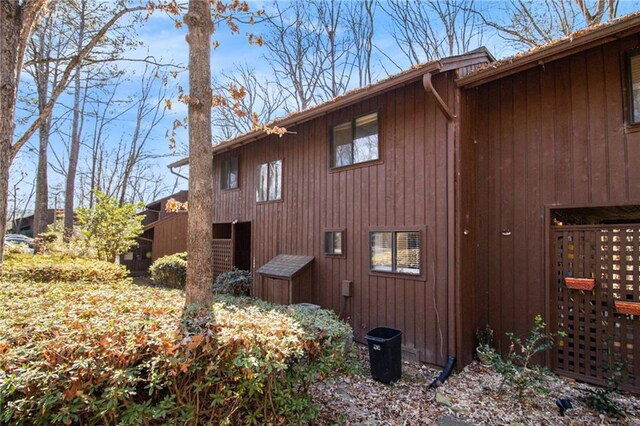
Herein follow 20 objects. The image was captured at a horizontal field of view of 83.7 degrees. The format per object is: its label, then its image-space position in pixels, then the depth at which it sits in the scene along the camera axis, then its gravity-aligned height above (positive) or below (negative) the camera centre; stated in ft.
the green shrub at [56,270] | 18.94 -2.41
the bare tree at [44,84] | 41.78 +17.98
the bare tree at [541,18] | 32.07 +20.16
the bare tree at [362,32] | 47.85 +26.41
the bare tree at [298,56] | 50.16 +25.14
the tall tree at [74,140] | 42.08 +12.38
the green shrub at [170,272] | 32.60 -4.09
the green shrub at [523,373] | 12.57 -5.33
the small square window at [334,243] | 20.77 -0.91
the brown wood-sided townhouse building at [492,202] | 13.65 +1.14
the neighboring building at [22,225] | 92.57 +0.75
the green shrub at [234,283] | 27.61 -4.39
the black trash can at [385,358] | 13.98 -5.18
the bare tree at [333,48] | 49.19 +25.28
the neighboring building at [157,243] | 45.52 -2.02
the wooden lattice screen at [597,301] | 13.11 -2.94
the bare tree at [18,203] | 82.45 +6.32
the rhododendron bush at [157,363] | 6.23 -2.69
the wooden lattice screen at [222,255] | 30.66 -2.43
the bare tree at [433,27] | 42.45 +24.46
